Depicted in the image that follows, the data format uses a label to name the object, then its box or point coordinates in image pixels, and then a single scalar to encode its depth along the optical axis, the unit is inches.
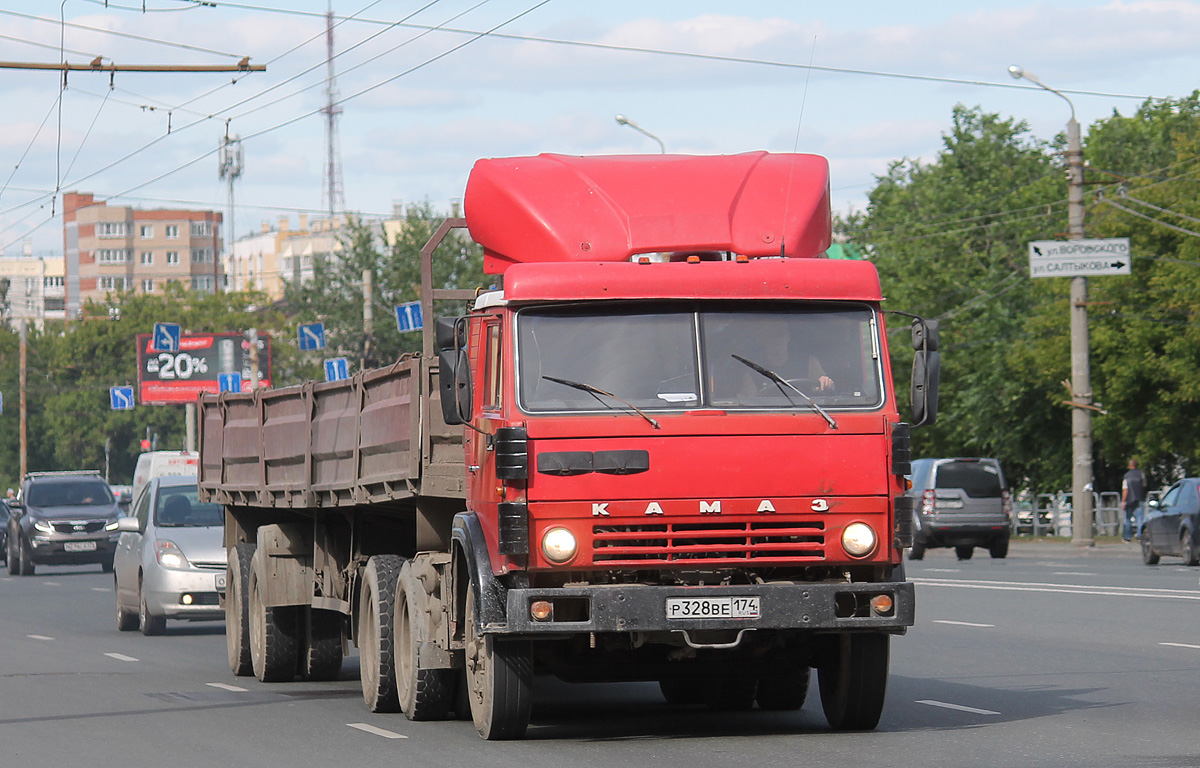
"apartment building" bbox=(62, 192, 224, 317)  7578.7
